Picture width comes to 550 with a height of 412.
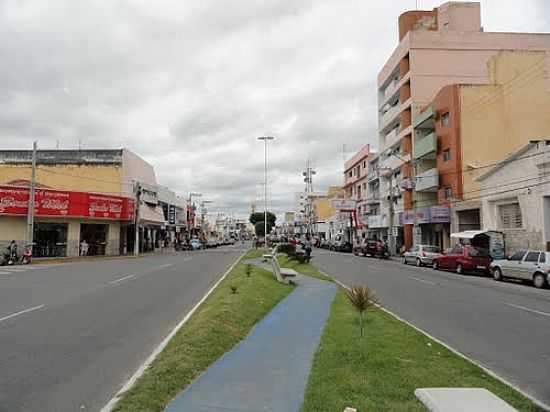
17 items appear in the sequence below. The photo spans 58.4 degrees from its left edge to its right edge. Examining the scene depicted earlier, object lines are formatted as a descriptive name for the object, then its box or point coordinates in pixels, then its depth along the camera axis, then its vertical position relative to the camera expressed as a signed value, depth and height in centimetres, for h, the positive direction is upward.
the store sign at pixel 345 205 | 7019 +516
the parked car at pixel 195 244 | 7536 -53
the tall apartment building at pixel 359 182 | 6859 +890
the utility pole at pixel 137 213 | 4633 +262
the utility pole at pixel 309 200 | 11488 +1016
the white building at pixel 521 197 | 2806 +276
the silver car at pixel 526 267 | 2036 -115
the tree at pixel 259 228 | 13662 +359
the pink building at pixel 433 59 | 4806 +1808
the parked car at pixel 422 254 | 3397 -93
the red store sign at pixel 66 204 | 3759 +307
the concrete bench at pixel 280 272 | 1883 -123
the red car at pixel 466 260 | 2747 -105
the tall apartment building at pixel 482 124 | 3825 +928
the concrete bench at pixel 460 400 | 497 -168
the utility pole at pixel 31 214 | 3309 +175
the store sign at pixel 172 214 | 7121 +386
